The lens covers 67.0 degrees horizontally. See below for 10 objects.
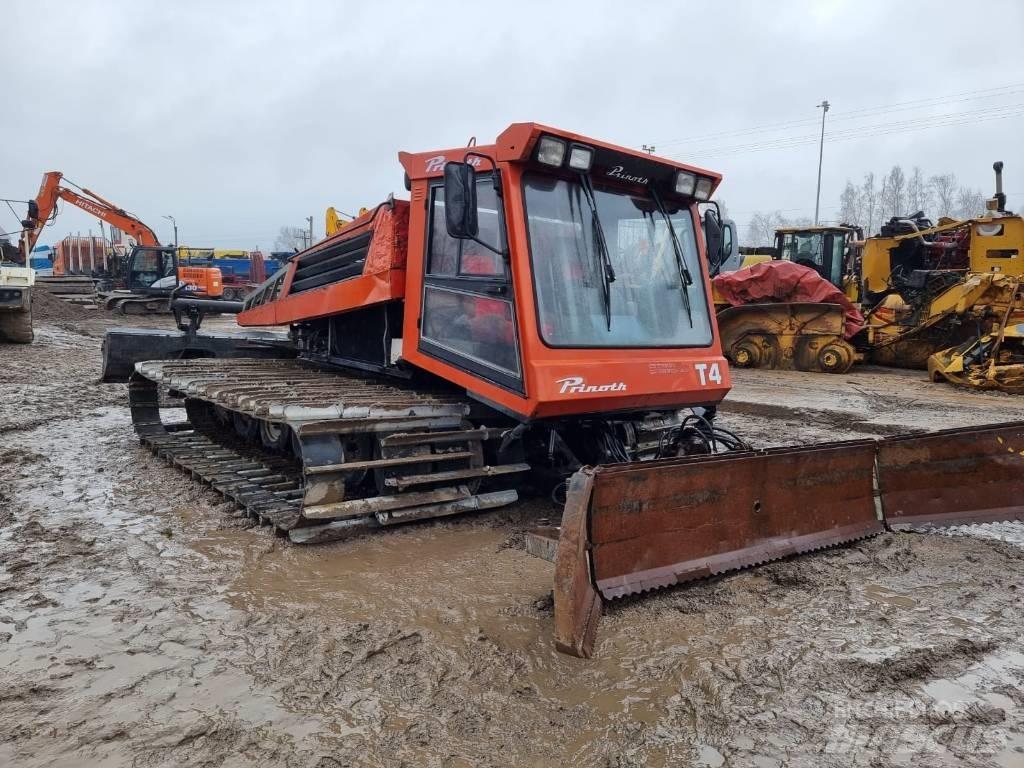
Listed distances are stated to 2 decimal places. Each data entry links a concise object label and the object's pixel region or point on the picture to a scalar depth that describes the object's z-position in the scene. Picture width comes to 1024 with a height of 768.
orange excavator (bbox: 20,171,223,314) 22.44
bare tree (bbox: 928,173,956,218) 71.81
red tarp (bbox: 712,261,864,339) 11.62
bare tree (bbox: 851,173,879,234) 74.50
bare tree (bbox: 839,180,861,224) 75.88
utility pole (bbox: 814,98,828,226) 40.25
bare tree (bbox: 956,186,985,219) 65.75
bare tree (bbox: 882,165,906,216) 73.75
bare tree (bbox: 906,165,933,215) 74.31
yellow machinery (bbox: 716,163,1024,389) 10.02
